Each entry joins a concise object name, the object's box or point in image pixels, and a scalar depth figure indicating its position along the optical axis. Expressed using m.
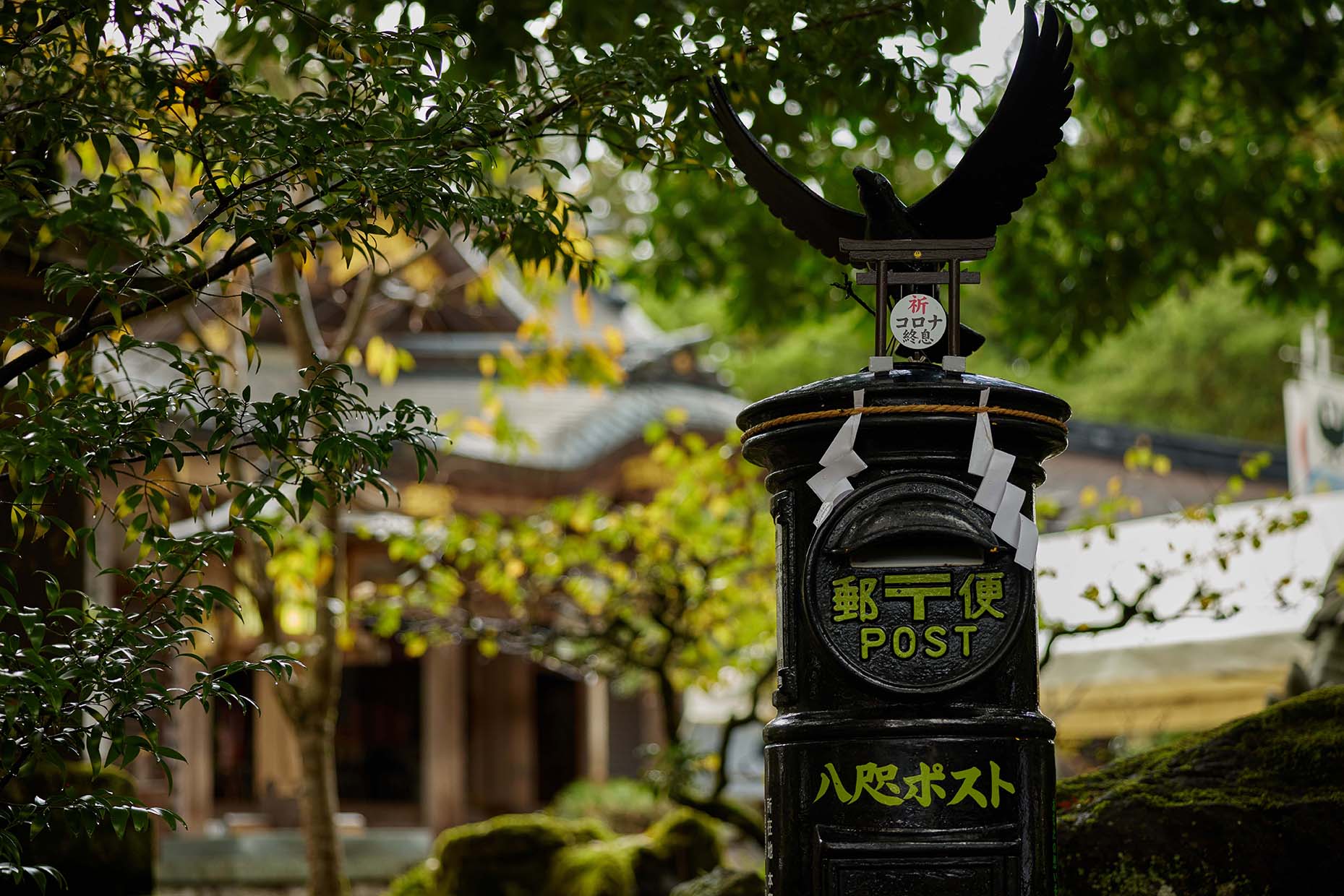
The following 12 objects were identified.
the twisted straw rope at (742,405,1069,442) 3.51
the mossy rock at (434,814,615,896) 8.23
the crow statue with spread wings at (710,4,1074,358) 3.77
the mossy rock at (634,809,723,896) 8.30
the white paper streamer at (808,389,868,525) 3.54
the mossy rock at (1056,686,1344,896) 4.49
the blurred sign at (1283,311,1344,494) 13.52
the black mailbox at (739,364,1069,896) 3.45
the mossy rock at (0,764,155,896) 5.69
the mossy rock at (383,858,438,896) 8.49
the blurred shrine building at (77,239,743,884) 14.27
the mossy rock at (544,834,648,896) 7.98
